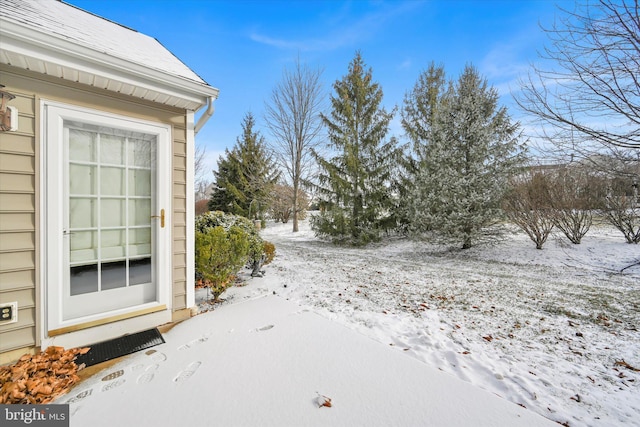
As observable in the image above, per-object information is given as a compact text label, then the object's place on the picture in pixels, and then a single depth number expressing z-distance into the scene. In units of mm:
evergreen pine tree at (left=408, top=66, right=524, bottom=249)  7332
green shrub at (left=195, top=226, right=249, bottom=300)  3279
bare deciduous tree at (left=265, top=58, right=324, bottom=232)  13617
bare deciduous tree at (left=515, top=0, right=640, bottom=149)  4320
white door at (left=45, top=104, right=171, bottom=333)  2336
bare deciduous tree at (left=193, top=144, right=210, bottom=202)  15283
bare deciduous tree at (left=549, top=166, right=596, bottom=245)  7013
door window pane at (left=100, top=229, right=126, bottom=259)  2648
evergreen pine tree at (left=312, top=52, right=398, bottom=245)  10367
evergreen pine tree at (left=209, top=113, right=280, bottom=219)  15609
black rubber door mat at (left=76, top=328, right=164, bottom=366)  2266
